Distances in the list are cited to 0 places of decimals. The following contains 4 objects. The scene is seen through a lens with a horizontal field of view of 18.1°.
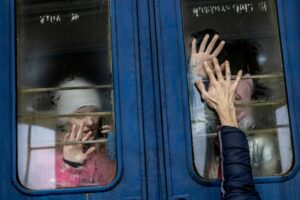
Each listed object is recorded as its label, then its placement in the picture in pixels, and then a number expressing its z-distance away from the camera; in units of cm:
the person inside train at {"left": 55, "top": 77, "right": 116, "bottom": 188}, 384
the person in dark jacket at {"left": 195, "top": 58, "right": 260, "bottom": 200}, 354
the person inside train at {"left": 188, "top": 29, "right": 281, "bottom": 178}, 386
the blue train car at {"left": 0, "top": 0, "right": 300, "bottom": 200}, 381
